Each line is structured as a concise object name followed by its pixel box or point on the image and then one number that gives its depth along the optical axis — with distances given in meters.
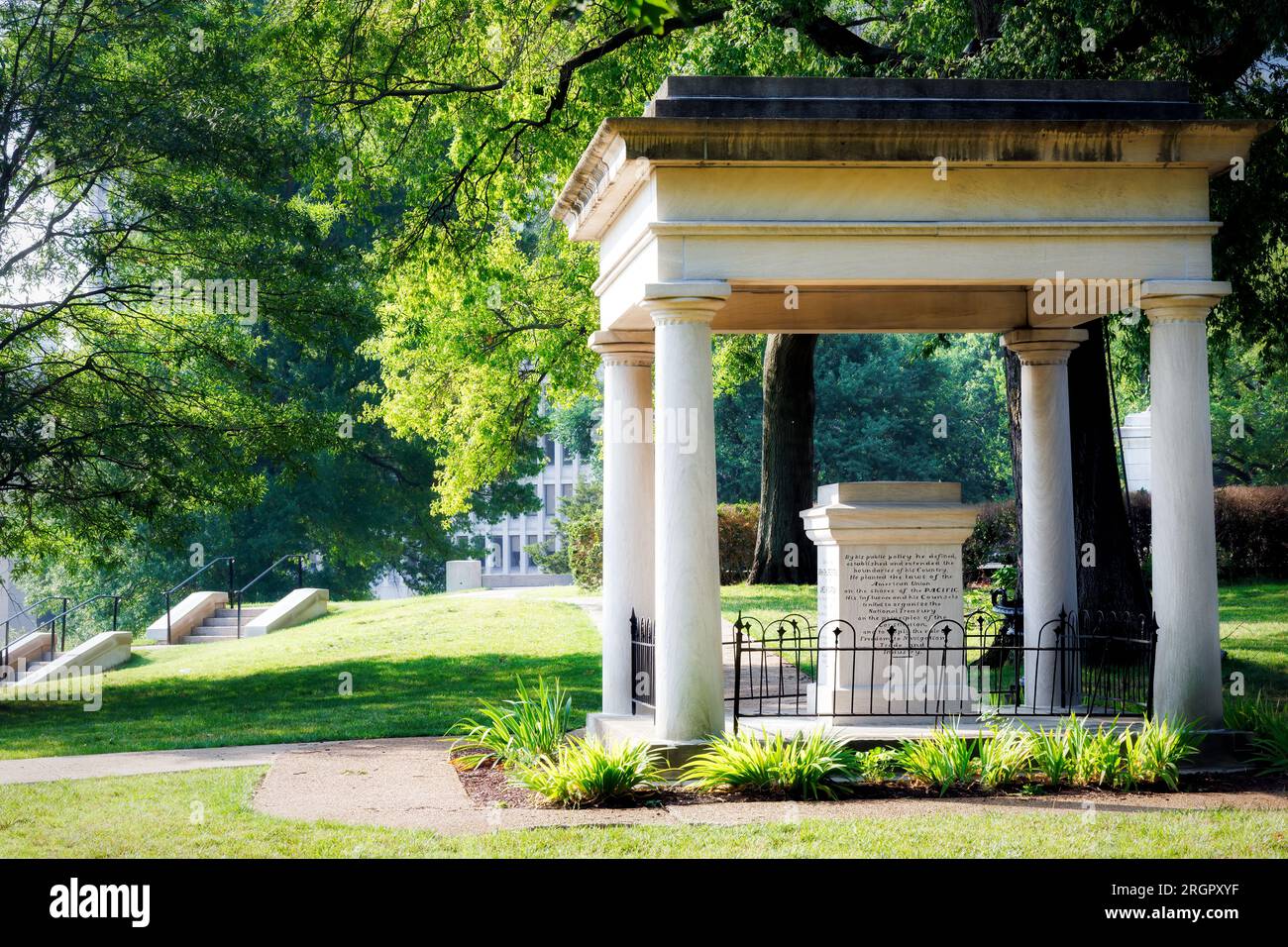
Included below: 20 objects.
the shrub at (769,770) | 10.03
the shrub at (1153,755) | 10.27
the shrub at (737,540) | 32.06
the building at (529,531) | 100.81
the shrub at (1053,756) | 10.34
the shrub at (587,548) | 32.56
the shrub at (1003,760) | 10.26
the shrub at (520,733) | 11.55
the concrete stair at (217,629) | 30.67
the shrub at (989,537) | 31.44
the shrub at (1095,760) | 10.36
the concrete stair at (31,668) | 26.05
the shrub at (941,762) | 10.23
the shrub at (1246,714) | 11.52
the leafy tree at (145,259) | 18.34
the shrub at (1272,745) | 10.75
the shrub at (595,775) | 9.86
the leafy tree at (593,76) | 15.30
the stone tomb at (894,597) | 11.76
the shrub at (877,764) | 10.43
